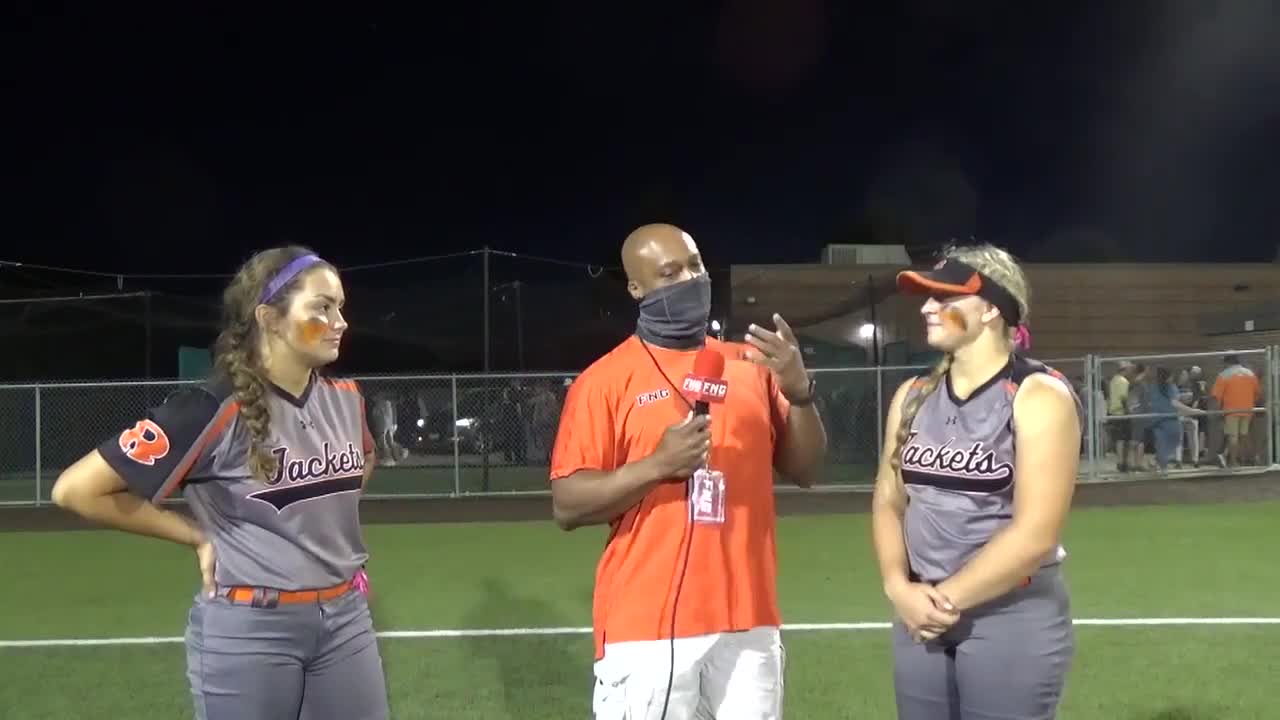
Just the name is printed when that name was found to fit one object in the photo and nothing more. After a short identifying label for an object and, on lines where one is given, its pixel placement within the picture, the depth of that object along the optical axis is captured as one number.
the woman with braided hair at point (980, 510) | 2.84
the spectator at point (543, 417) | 17.89
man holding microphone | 2.89
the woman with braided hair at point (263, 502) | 2.88
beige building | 31.11
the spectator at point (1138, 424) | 17.14
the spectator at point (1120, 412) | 17.22
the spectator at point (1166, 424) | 16.98
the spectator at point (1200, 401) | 17.70
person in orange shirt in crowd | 17.25
